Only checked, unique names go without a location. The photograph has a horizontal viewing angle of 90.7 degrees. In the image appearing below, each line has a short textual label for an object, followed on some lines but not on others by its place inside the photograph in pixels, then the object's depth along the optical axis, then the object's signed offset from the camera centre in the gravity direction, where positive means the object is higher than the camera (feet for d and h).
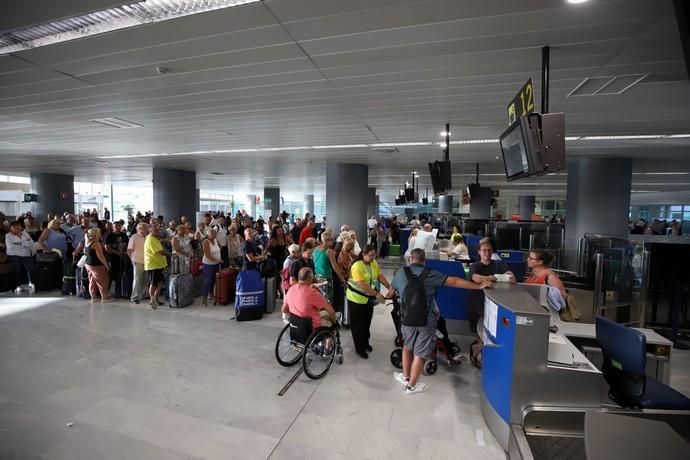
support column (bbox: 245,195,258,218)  122.72 +2.38
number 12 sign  11.10 +3.84
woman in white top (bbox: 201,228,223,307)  21.57 -3.43
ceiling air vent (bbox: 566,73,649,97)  12.54 +5.04
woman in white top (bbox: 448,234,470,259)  23.26 -2.64
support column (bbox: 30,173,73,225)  51.93 +1.89
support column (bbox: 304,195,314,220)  117.80 +2.36
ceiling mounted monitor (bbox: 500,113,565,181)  10.53 +2.28
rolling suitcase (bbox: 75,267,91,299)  23.77 -5.43
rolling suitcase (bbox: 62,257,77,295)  24.43 -5.27
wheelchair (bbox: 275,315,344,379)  12.69 -5.57
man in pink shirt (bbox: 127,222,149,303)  22.39 -3.24
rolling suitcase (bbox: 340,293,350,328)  18.88 -5.94
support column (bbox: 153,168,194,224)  46.09 +2.03
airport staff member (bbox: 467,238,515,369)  14.11 -2.41
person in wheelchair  12.67 -3.40
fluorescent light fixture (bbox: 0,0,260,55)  8.63 +5.14
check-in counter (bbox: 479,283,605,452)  8.61 -4.17
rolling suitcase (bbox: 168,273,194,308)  21.66 -5.31
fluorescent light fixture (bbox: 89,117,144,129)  20.22 +5.13
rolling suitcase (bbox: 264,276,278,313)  21.31 -5.24
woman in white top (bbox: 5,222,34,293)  23.89 -3.23
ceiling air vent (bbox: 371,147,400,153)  28.67 +5.28
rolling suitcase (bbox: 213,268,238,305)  22.54 -5.24
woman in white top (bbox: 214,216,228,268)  27.40 -2.67
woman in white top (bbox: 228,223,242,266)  24.64 -2.88
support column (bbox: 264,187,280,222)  84.74 +2.50
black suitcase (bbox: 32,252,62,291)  25.11 -4.91
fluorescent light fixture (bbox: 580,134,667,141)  21.34 +5.06
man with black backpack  11.79 -3.29
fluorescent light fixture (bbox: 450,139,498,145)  24.56 +5.24
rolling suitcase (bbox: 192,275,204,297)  23.71 -5.47
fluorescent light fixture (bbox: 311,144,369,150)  27.43 +5.26
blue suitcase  19.36 -4.97
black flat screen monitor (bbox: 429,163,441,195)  23.68 +2.47
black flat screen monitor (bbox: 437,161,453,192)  22.62 +2.52
